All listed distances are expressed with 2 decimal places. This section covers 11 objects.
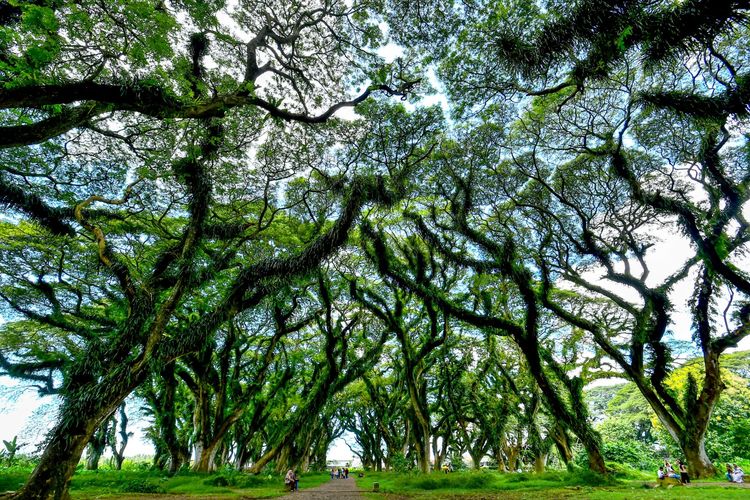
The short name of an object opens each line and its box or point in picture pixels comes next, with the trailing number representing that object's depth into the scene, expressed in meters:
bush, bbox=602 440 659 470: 22.70
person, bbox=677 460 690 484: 10.60
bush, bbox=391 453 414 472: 16.78
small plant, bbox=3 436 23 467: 15.25
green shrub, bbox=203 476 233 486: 11.62
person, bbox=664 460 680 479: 12.62
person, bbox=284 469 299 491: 13.17
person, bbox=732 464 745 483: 11.04
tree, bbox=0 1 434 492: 5.03
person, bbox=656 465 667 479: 11.82
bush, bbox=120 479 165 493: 9.67
